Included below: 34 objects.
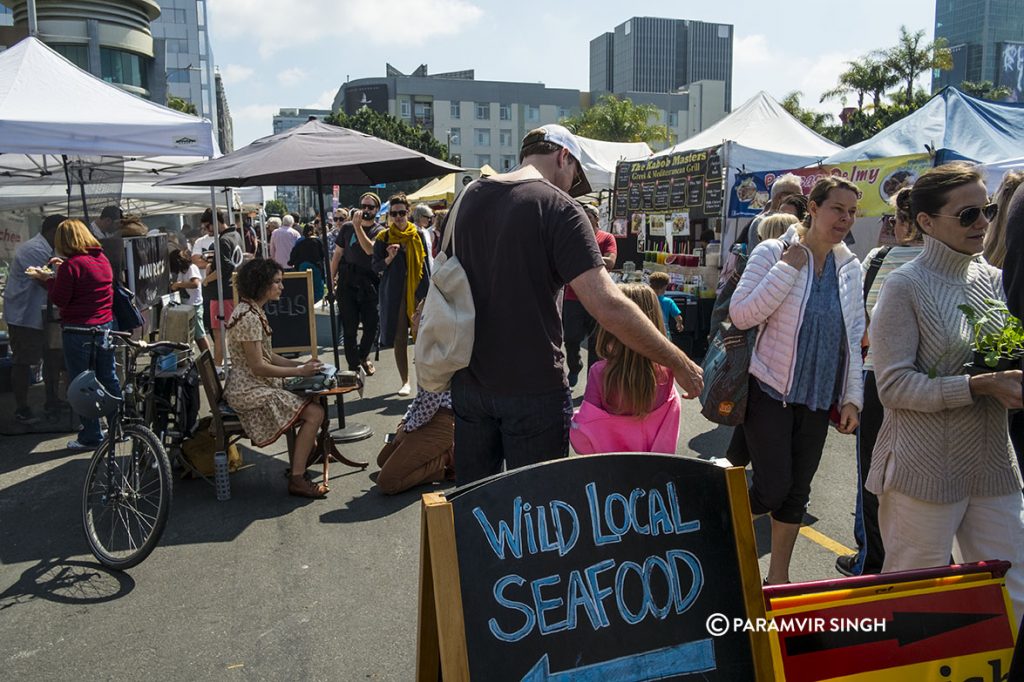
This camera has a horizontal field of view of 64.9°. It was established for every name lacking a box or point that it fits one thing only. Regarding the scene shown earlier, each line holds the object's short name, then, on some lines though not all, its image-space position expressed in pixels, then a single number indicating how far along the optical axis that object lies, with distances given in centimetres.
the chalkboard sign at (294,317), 713
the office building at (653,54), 19675
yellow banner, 877
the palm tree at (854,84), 4559
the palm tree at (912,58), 4472
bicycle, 423
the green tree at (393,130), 5925
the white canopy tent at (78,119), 627
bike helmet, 446
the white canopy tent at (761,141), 1086
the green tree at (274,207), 7759
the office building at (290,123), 14762
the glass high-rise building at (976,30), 15612
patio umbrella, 604
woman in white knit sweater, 264
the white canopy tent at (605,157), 1600
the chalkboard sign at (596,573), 198
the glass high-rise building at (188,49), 10406
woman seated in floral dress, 521
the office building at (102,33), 4234
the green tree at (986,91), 6016
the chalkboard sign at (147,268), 789
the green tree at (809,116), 5025
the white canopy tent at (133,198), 1336
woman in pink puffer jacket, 351
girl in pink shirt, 322
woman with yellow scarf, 799
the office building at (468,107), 9819
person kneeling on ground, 532
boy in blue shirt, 776
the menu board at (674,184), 1115
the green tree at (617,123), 5766
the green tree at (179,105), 5406
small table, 544
